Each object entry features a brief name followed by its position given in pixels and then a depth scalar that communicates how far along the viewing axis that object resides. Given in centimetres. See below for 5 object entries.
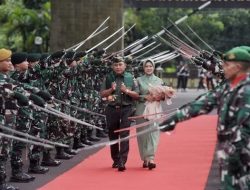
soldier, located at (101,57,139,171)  1159
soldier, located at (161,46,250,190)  646
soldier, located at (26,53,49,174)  1090
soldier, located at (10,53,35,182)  1014
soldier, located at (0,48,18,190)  915
